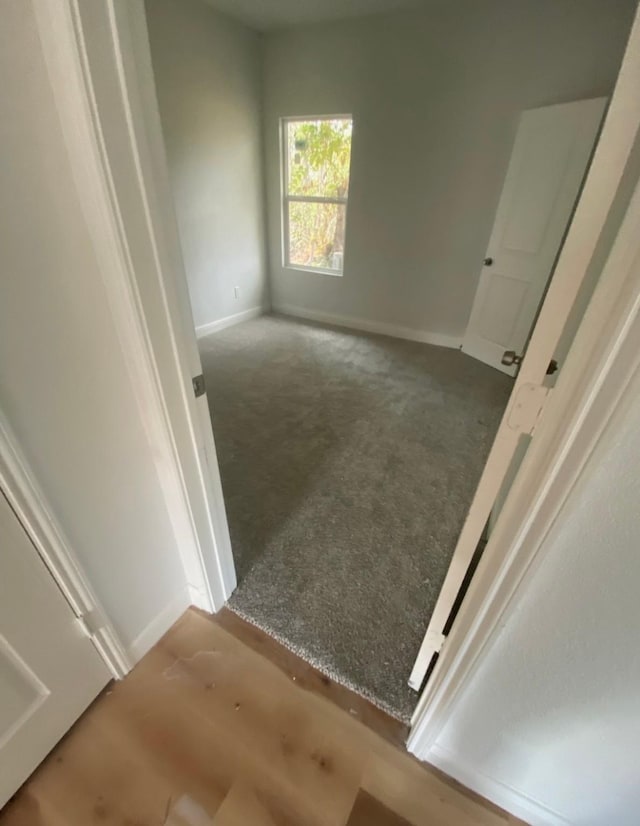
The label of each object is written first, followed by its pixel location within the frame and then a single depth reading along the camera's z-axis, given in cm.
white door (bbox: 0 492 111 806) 83
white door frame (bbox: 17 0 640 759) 44
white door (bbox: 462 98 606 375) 244
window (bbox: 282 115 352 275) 358
